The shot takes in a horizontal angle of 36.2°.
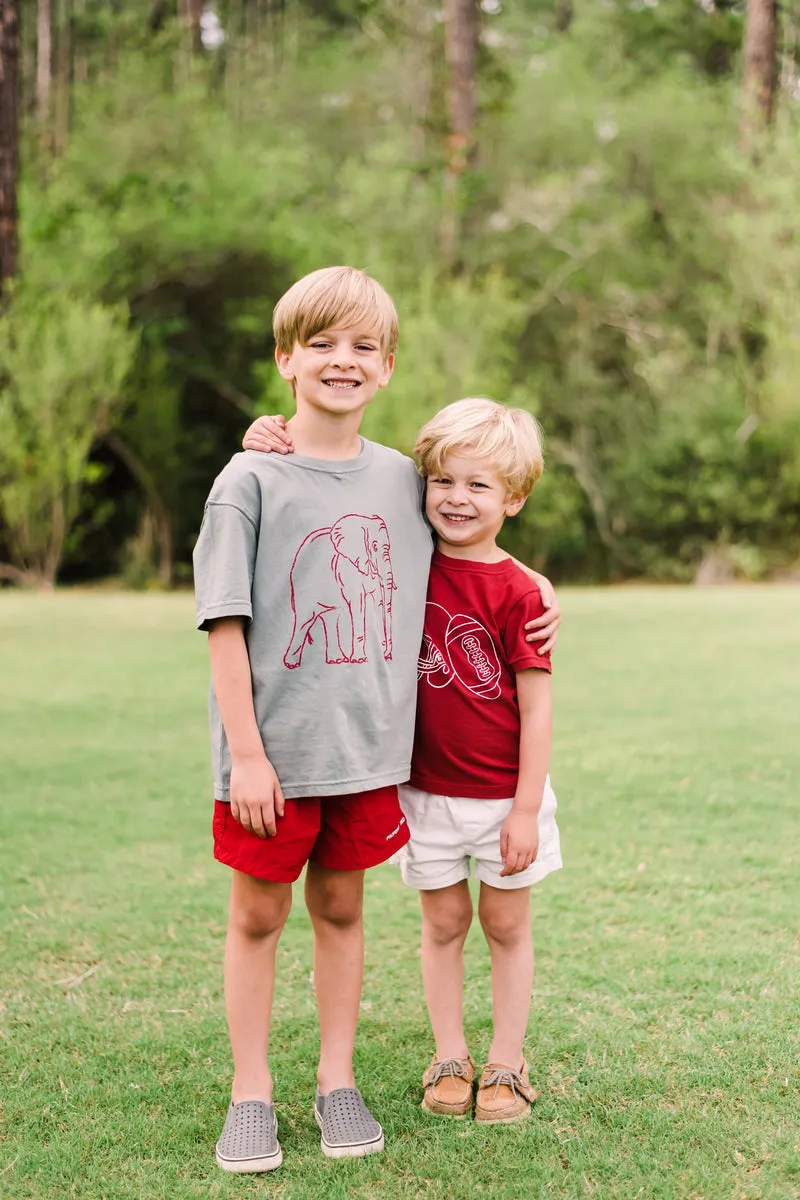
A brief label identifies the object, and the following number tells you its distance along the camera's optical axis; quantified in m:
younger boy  2.52
